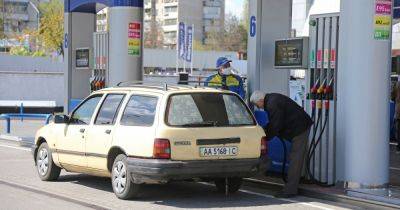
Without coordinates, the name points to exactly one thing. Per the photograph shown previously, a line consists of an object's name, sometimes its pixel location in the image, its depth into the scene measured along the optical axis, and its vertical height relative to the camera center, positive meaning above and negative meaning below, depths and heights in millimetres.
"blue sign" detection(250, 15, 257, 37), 12709 +648
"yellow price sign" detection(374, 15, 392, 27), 9727 +598
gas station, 9820 -245
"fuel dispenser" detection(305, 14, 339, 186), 10625 -530
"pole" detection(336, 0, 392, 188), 9781 -467
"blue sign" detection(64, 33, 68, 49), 18228 +478
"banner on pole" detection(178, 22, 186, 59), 53594 +1514
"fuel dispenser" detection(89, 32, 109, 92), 16500 -30
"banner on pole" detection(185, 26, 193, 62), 53600 +1384
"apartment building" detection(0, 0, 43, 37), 122750 +8226
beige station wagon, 9195 -1059
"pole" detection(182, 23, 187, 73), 53425 +903
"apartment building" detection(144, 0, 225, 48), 147875 +10169
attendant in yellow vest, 12938 -325
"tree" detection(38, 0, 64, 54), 67688 +2816
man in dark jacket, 10117 -913
